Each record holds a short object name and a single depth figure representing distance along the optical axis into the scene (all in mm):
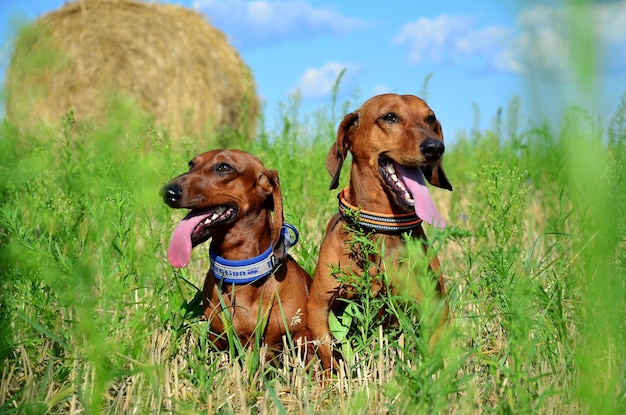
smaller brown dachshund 3480
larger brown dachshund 3410
